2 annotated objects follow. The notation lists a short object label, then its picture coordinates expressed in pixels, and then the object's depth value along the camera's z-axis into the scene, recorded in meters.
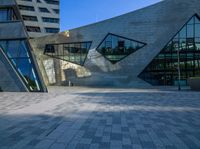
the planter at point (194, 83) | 16.68
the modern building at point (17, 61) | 14.79
